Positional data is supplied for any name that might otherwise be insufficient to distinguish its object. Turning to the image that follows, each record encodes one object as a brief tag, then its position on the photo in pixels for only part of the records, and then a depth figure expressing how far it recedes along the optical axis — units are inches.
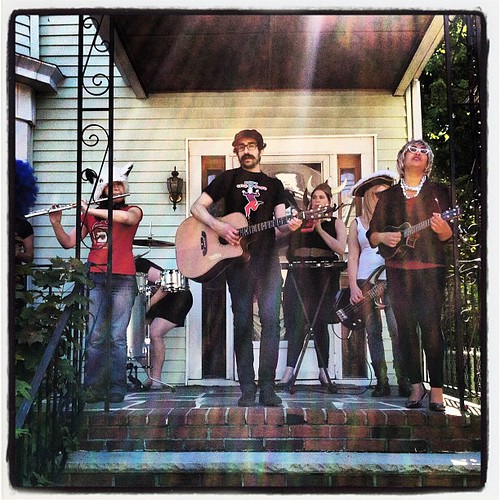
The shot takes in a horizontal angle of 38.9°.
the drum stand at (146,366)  201.2
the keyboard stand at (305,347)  193.5
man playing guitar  177.2
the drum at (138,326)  196.4
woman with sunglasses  174.6
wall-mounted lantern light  213.8
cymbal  208.3
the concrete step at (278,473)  153.6
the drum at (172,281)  204.8
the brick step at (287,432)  160.1
